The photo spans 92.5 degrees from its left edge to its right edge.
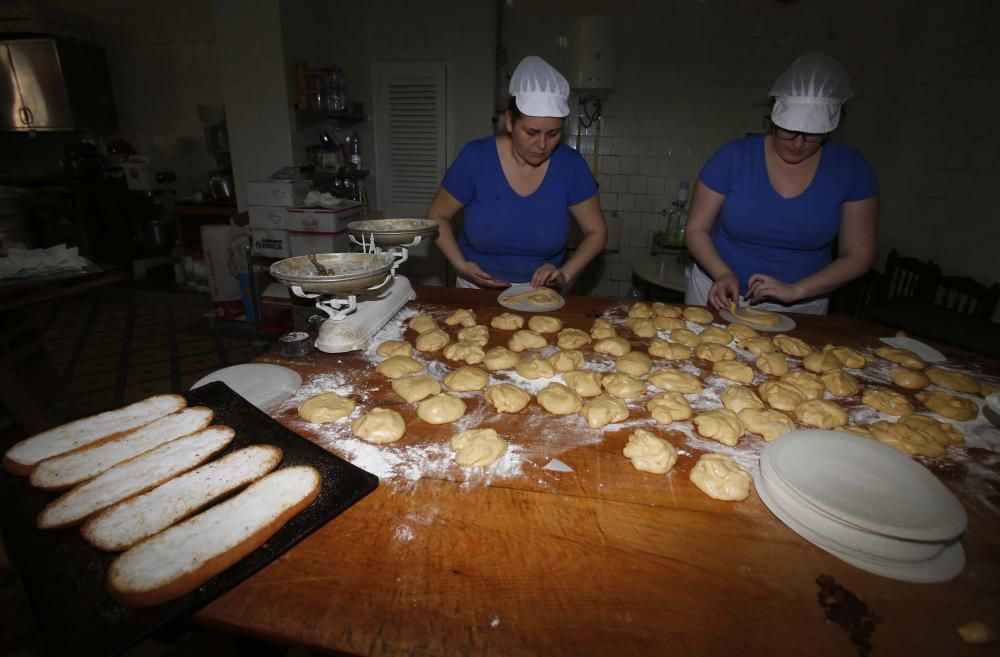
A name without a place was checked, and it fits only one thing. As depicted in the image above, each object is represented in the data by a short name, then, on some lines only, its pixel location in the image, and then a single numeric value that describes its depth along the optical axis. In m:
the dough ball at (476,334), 1.91
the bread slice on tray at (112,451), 1.06
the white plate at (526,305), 2.22
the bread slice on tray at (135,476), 0.97
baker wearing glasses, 2.04
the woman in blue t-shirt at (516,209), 2.51
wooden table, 0.79
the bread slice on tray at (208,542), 0.81
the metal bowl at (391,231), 1.87
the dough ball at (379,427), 1.28
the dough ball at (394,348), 1.77
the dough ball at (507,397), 1.44
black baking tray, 0.75
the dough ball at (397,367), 1.60
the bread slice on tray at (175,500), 0.94
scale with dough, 1.43
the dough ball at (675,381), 1.59
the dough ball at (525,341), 1.88
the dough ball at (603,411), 1.38
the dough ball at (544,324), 2.02
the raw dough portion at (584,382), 1.56
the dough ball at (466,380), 1.56
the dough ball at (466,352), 1.76
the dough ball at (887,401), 1.50
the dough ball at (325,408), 1.35
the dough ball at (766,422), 1.35
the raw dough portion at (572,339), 1.89
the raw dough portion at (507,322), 2.05
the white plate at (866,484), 0.92
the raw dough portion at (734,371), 1.66
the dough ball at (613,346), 1.83
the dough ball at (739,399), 1.48
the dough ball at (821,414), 1.43
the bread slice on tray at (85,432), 1.10
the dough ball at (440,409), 1.38
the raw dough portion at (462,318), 2.07
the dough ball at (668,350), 1.82
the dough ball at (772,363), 1.71
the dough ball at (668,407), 1.41
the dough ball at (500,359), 1.70
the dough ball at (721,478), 1.12
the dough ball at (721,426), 1.33
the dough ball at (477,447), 1.20
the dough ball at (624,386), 1.54
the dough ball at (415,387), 1.48
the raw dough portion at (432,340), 1.84
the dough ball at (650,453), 1.20
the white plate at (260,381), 1.43
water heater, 4.38
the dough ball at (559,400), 1.44
